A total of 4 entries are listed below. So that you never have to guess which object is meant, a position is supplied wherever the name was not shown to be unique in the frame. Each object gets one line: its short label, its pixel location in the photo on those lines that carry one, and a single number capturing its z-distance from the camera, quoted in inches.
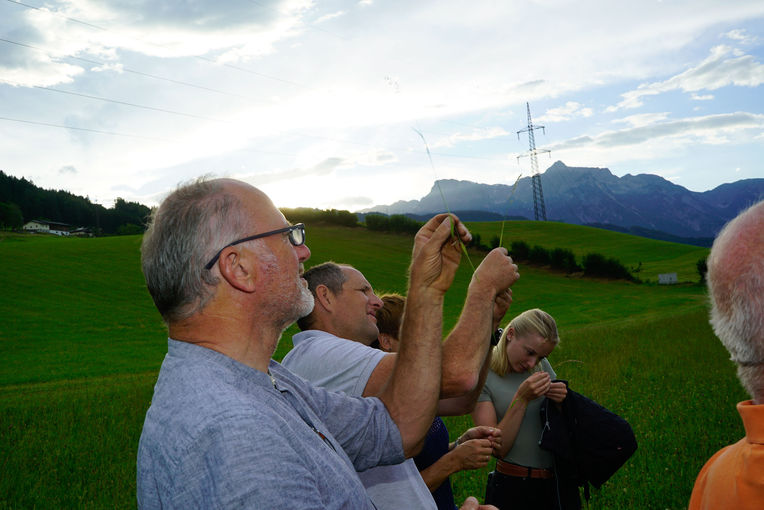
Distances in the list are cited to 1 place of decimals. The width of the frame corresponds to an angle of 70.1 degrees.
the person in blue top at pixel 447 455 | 130.6
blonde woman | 158.1
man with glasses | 56.1
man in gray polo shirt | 97.7
